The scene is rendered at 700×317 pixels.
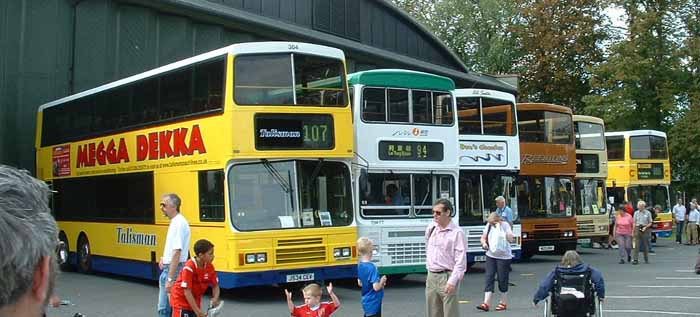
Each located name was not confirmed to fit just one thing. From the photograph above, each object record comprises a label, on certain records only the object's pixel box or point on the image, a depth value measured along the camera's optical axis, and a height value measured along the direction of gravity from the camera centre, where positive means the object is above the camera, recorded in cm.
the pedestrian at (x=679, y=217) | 3472 -48
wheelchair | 912 -102
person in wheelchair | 913 -90
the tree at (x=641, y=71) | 4322 +705
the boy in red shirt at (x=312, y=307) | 736 -84
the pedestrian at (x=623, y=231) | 2308 -70
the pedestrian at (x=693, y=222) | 3376 -69
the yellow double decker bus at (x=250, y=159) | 1391 +97
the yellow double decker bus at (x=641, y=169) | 3375 +153
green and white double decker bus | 1623 +104
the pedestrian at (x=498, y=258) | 1316 -78
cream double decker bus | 2684 +88
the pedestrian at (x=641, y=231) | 2381 -71
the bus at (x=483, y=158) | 2003 +127
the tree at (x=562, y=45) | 4631 +913
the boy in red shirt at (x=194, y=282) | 801 -66
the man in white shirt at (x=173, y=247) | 909 -35
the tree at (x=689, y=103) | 4225 +529
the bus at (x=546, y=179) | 2342 +84
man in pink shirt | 871 -53
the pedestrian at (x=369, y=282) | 830 -70
